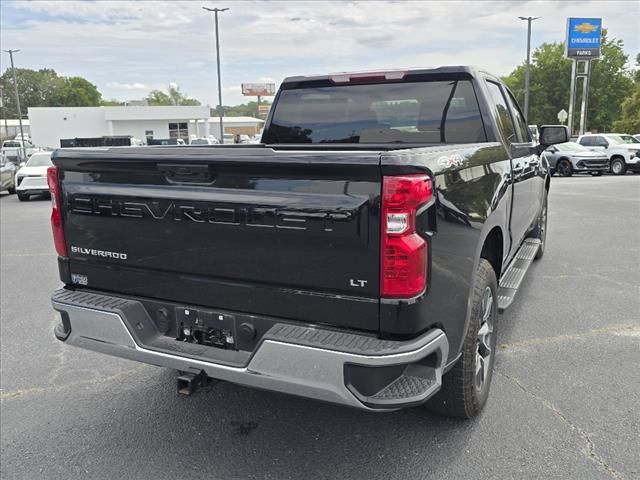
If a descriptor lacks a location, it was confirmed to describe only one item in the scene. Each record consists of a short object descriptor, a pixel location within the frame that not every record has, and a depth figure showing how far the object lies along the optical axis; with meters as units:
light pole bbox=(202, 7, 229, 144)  35.88
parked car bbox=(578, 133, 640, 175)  22.06
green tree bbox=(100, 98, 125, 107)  138.12
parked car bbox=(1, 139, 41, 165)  35.14
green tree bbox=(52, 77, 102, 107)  115.00
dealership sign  39.62
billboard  102.56
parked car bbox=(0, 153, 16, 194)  18.52
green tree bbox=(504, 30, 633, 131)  60.97
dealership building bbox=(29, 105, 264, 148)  59.41
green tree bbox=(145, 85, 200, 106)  122.88
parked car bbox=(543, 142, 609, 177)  21.88
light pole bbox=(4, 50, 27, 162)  46.35
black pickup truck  2.34
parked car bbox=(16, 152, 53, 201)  16.67
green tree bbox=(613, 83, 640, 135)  49.34
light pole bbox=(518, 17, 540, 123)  37.53
